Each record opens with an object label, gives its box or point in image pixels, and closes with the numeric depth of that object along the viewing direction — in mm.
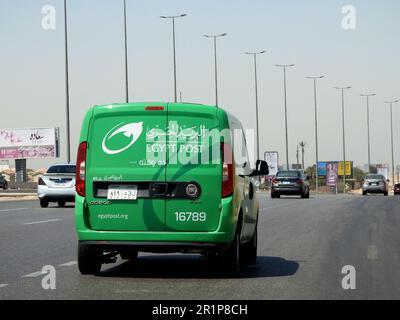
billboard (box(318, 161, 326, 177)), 115481
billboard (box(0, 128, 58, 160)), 103750
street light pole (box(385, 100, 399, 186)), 107425
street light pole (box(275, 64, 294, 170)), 82438
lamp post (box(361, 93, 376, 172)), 100788
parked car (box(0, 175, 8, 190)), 81750
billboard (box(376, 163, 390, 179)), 128875
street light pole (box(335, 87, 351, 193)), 93500
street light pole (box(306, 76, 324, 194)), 87625
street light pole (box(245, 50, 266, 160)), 76375
